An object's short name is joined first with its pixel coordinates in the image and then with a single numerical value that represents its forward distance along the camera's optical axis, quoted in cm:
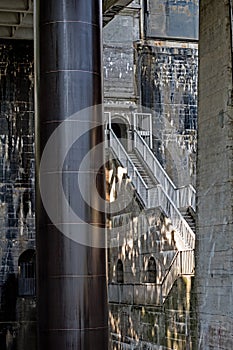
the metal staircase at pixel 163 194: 1980
